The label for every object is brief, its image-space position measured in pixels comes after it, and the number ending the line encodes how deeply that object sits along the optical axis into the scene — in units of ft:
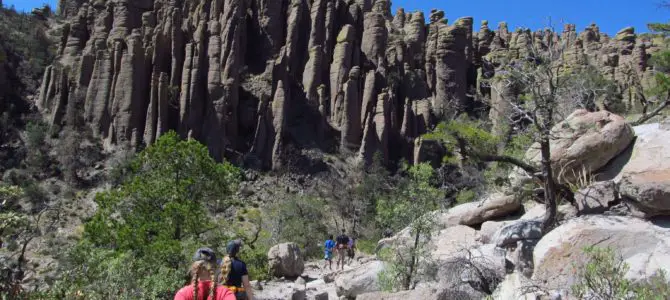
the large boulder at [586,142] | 35.78
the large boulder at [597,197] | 32.94
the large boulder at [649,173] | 29.22
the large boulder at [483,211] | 46.37
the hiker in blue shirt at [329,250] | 69.26
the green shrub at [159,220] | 35.96
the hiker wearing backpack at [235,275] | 20.30
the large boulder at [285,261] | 62.95
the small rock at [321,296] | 45.21
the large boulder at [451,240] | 42.39
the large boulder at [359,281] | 44.42
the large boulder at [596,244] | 27.05
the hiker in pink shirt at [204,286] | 14.62
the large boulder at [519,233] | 34.04
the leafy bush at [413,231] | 38.45
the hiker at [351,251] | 73.72
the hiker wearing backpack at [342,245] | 65.10
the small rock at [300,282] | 56.45
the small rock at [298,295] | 47.65
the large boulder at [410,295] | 26.30
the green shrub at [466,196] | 73.67
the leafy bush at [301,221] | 97.81
